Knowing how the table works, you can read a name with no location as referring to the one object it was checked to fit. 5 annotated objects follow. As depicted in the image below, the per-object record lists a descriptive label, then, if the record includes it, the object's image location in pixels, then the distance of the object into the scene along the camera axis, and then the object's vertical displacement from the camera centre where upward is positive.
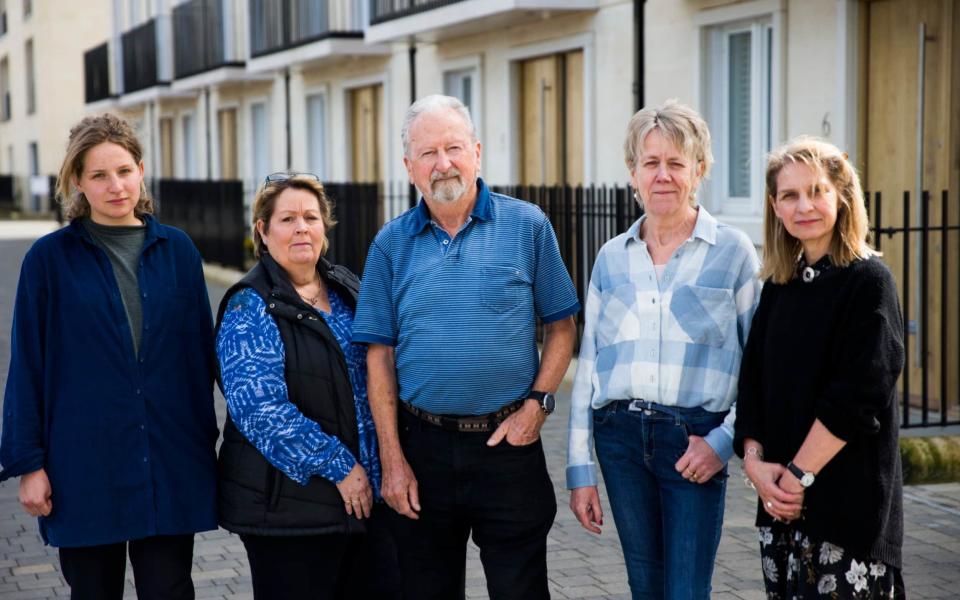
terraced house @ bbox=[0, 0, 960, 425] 8.80 +0.97
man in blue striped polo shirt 3.71 -0.46
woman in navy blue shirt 3.80 -0.56
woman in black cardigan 3.23 -0.49
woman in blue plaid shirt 3.58 -0.45
